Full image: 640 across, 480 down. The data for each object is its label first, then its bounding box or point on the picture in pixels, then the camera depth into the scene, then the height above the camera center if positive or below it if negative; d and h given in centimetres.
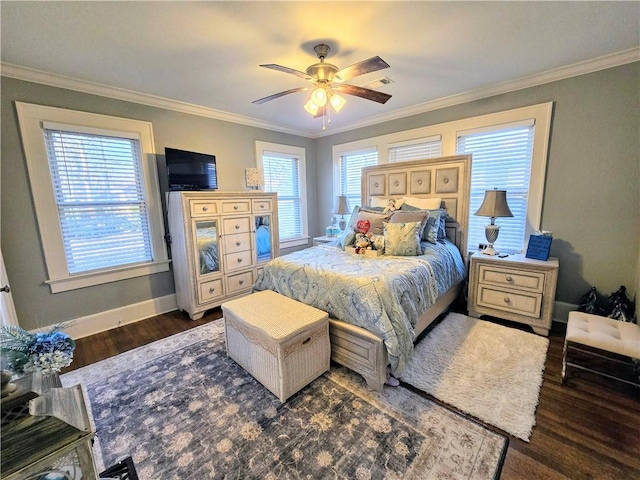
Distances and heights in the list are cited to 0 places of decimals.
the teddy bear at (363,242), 282 -50
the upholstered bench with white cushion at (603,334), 170 -100
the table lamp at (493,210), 278 -19
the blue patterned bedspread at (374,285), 183 -73
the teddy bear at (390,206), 331 -15
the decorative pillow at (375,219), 308 -28
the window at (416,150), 353 +62
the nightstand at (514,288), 250 -97
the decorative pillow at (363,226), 303 -35
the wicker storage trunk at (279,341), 176 -102
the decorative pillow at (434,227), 297 -38
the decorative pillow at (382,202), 341 -10
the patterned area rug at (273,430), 136 -138
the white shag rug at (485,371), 168 -137
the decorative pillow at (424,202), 322 -11
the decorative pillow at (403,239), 266 -46
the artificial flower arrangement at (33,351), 90 -51
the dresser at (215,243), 296 -53
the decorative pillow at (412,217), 288 -25
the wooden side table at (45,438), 70 -66
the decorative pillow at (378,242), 282 -50
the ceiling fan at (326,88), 209 +88
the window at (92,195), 247 +8
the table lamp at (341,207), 418 -18
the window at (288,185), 436 +21
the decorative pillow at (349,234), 309 -46
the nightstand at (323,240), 410 -68
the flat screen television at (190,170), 304 +36
